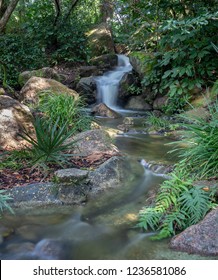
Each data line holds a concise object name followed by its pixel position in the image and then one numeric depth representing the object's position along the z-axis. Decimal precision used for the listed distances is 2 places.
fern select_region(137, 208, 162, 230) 3.15
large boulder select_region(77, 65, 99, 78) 13.10
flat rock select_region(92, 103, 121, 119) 9.88
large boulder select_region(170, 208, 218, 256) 2.65
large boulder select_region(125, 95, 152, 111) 10.89
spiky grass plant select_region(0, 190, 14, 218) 3.43
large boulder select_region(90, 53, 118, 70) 14.14
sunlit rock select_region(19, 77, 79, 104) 8.21
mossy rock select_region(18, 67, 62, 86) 11.13
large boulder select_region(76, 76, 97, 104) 11.62
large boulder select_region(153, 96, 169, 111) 9.62
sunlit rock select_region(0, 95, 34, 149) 5.21
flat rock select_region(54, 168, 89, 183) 3.77
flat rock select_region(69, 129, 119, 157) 5.14
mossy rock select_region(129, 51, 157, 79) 10.51
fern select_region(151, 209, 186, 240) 2.99
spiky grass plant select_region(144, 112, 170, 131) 8.06
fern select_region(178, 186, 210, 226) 3.09
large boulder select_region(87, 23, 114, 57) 15.77
